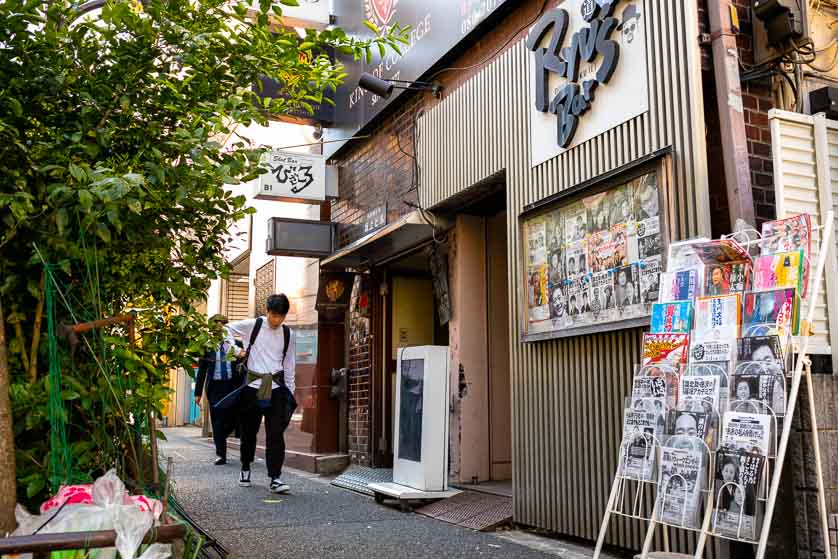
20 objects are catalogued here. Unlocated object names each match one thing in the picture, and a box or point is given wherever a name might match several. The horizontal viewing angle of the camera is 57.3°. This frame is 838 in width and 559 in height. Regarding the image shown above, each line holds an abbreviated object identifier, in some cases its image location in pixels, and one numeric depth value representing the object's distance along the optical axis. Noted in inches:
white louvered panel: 165.3
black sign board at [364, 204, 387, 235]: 352.5
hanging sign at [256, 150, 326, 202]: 385.7
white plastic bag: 96.1
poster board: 184.5
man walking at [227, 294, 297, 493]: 293.7
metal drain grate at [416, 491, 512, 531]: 229.1
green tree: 135.3
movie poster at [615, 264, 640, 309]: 188.2
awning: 306.8
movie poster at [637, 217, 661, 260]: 182.5
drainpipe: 168.1
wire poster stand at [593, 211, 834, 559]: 125.3
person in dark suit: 369.1
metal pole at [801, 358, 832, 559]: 129.7
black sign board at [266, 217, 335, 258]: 387.5
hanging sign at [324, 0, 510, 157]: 291.0
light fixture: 328.8
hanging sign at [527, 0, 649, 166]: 195.3
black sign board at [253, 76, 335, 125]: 397.7
